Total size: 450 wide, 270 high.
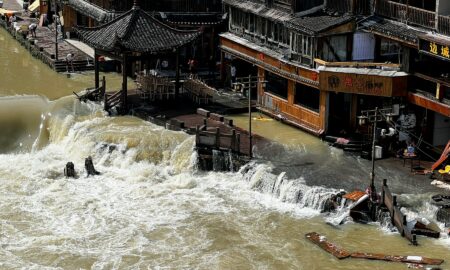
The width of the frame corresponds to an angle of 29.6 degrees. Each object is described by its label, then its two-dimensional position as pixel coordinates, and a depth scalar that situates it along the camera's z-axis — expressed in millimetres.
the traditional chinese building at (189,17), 75375
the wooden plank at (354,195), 46406
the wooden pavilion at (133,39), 61344
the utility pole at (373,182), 46344
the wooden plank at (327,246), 42406
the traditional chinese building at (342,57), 53094
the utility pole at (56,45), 80688
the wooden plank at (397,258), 41250
